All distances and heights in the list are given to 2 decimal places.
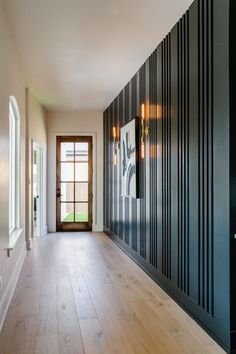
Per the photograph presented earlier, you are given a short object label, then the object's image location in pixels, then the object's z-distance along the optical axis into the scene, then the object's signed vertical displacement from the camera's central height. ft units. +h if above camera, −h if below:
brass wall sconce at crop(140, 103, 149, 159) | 16.52 +1.89
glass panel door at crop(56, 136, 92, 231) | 29.71 -0.74
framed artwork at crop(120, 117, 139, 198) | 17.74 +0.74
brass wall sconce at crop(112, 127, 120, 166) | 23.60 +1.85
